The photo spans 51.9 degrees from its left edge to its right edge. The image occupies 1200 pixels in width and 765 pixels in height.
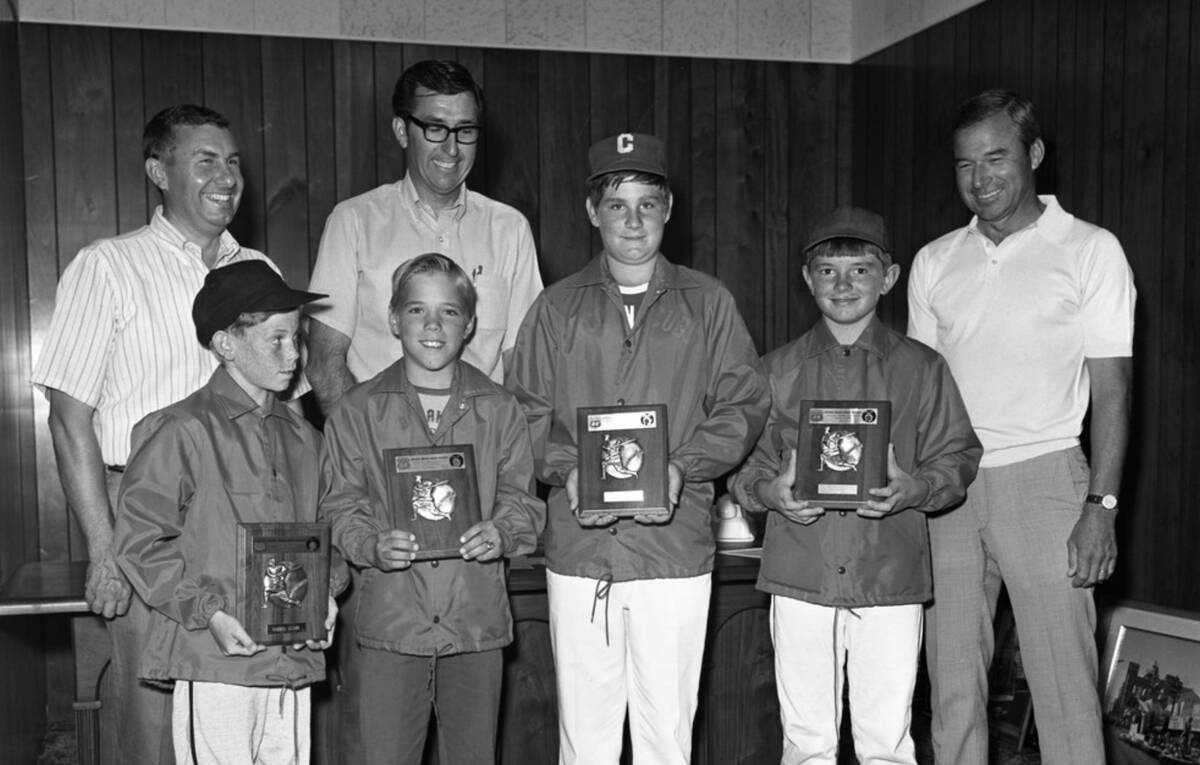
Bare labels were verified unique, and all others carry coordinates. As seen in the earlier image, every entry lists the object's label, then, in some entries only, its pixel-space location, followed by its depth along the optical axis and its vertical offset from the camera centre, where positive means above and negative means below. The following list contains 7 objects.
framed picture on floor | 3.67 -1.07
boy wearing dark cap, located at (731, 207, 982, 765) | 3.05 -0.46
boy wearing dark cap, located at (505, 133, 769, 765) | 3.01 -0.24
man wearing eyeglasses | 3.54 +0.29
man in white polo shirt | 3.14 -0.27
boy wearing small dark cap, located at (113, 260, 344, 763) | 2.73 -0.39
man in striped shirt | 2.97 -0.02
